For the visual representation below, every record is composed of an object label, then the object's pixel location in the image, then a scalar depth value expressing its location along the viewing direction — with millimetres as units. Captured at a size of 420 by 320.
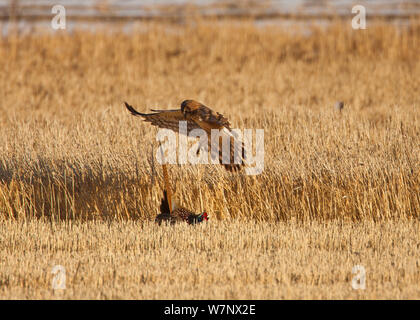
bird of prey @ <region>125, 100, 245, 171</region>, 17922
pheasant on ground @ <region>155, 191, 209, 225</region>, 19437
